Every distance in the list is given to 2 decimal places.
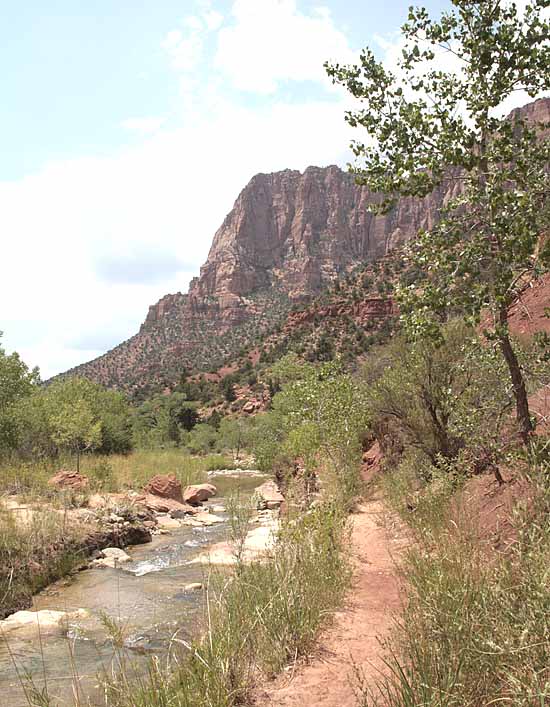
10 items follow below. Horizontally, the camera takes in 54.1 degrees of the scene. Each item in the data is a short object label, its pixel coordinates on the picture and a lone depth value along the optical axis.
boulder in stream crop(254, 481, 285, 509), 19.76
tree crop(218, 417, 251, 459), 50.13
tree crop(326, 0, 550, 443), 4.87
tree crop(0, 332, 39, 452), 22.44
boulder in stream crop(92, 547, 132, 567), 10.95
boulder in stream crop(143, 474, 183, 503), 20.05
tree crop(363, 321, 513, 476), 11.06
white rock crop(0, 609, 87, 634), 7.02
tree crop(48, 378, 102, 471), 23.12
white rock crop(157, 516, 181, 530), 16.14
